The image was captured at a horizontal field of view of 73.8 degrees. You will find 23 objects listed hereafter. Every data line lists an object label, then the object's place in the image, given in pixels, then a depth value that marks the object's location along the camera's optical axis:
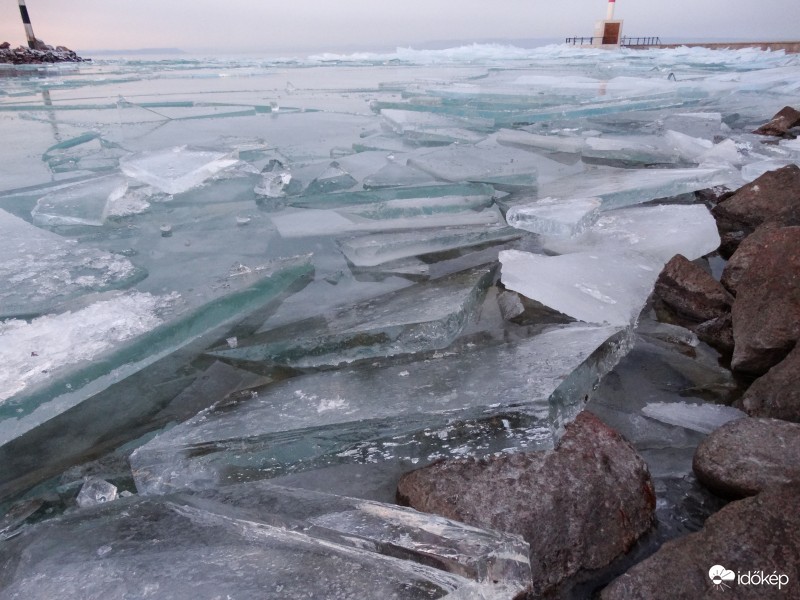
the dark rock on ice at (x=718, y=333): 1.49
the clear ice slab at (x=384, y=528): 0.74
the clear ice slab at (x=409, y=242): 1.91
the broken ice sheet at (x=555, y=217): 1.81
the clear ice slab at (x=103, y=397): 1.09
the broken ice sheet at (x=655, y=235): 1.87
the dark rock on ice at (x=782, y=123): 4.19
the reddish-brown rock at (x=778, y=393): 1.08
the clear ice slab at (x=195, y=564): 0.72
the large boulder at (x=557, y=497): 0.89
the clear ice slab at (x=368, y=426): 1.02
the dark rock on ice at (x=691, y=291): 1.59
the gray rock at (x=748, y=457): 0.91
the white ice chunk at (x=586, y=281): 1.49
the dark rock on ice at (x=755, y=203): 2.09
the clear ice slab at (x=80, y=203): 2.20
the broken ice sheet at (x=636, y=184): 2.23
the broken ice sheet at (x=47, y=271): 1.52
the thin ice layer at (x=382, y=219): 2.17
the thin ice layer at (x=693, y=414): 1.16
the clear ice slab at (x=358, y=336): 1.35
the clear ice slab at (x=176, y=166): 2.54
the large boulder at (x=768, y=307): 1.27
